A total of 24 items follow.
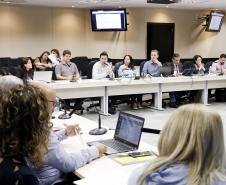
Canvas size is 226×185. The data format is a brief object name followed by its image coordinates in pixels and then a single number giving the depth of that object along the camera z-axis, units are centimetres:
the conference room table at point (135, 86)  688
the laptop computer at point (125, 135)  262
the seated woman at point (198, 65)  881
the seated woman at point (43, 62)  888
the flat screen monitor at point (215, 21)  1234
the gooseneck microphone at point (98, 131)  315
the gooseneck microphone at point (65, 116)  384
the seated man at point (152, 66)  833
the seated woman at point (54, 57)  941
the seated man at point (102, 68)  777
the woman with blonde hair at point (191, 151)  134
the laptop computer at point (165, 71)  807
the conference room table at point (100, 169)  209
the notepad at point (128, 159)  238
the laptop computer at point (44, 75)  655
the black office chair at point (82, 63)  902
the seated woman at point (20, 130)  125
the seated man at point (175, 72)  836
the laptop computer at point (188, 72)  834
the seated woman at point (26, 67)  680
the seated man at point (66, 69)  766
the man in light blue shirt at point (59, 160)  228
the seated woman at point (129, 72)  774
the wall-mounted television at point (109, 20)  1082
